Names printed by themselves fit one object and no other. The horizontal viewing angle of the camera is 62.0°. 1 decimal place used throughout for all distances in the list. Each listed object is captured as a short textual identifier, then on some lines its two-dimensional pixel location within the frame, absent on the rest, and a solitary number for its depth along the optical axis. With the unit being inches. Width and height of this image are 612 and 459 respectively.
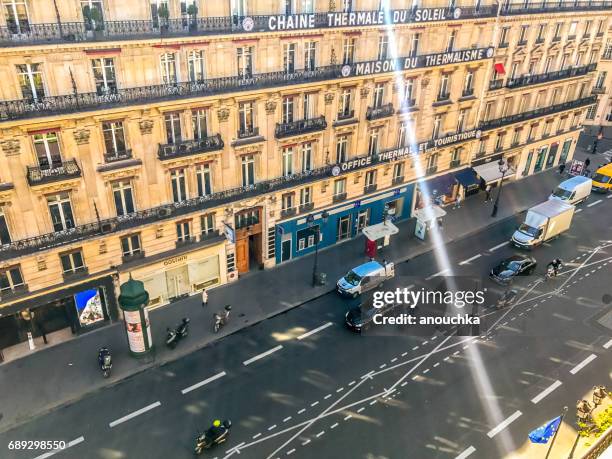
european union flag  936.9
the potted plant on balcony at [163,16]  1221.0
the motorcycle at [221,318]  1474.0
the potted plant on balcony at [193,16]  1257.1
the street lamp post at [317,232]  1640.0
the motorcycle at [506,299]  1608.0
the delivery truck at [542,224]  1877.5
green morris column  1272.1
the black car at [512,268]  1713.8
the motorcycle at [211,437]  1126.4
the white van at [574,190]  2177.7
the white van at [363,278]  1632.6
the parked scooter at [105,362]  1311.5
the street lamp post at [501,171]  2071.4
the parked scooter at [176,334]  1424.7
